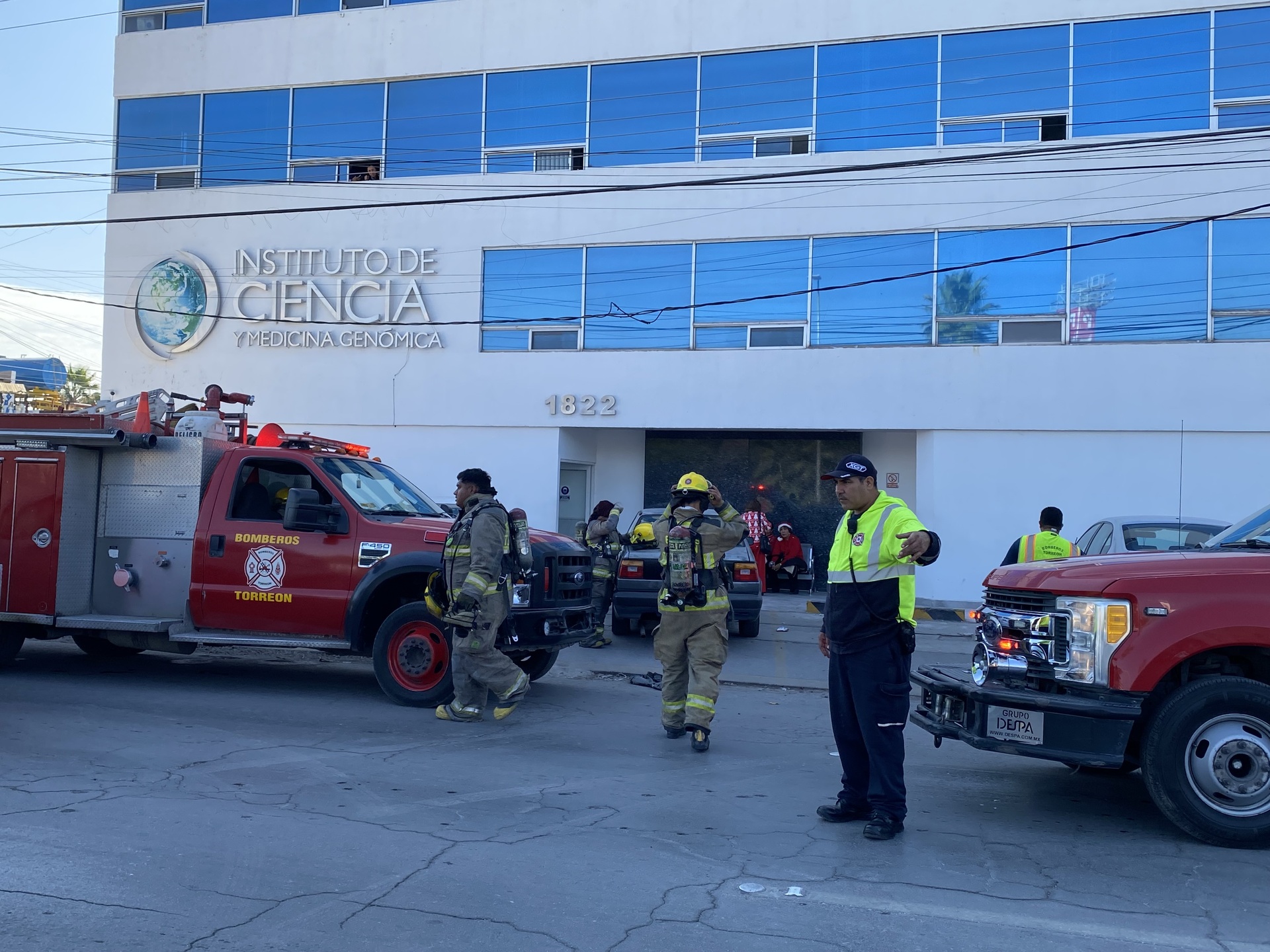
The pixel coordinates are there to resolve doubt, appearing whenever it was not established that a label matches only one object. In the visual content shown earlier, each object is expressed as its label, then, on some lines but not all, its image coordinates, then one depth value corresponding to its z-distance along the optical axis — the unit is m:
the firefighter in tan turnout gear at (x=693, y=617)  7.71
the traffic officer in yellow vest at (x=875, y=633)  5.59
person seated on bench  18.83
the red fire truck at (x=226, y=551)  9.00
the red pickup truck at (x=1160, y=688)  5.38
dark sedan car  12.91
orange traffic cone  9.82
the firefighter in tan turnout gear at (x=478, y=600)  8.06
